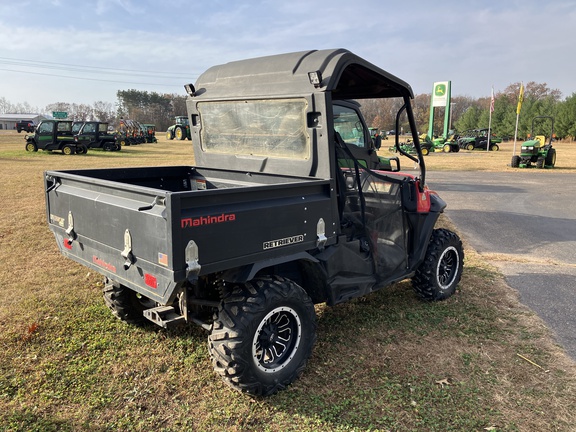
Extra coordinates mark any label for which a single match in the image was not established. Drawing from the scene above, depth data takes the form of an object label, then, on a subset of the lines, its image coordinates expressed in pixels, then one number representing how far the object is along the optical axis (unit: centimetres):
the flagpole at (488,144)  3621
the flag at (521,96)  2090
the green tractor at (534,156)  2095
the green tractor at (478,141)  3784
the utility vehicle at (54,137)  2514
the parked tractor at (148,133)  3976
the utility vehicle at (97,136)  2762
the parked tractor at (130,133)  3638
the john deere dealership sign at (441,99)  4231
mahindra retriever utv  269
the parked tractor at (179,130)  4306
